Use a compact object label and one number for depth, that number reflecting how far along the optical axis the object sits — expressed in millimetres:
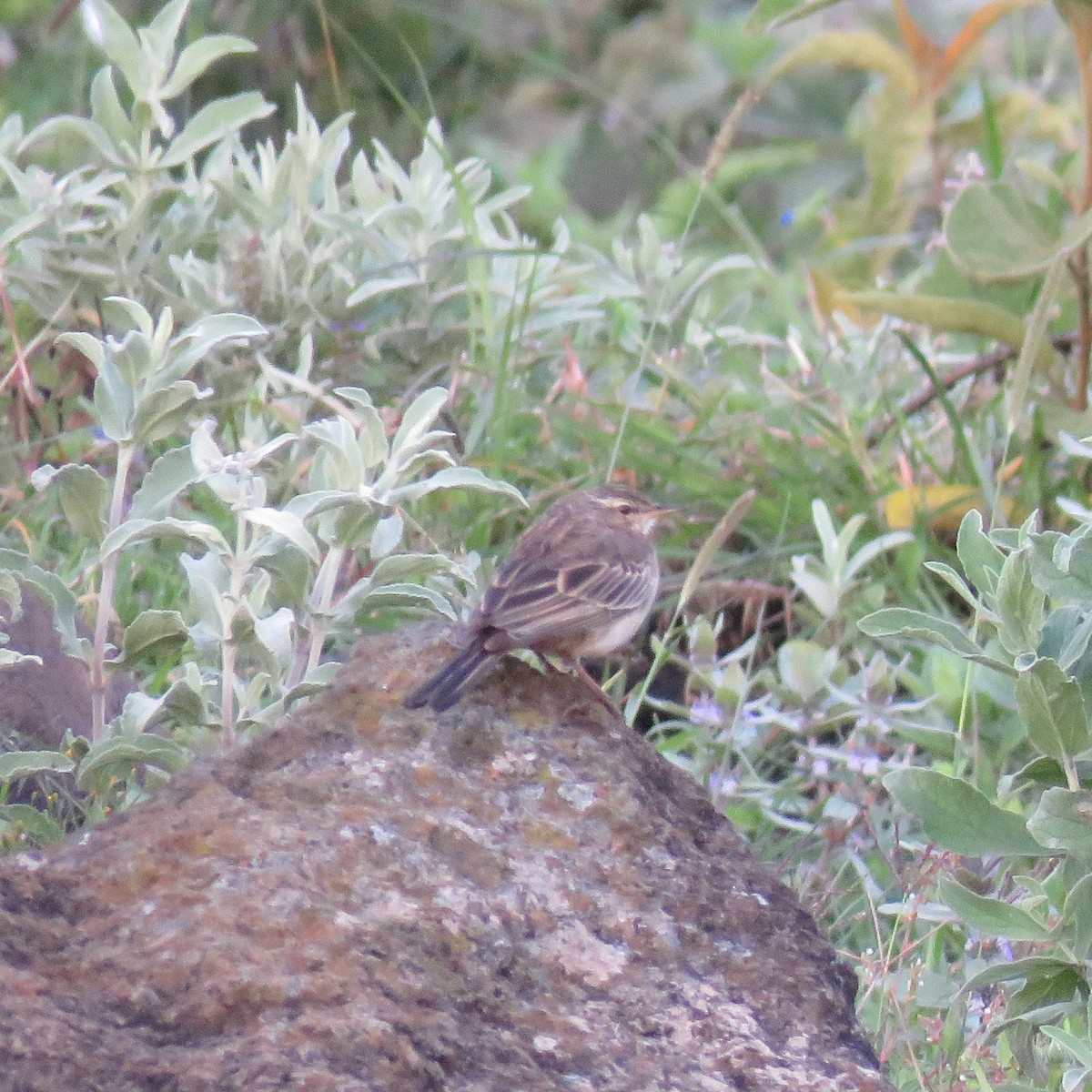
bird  8008
